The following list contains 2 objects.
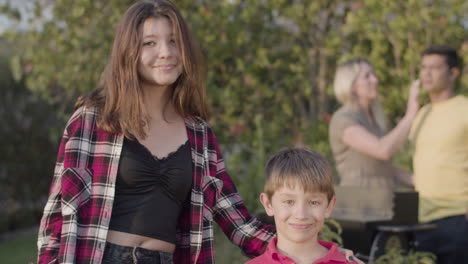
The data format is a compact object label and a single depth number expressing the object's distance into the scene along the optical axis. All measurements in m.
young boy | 2.55
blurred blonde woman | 4.34
